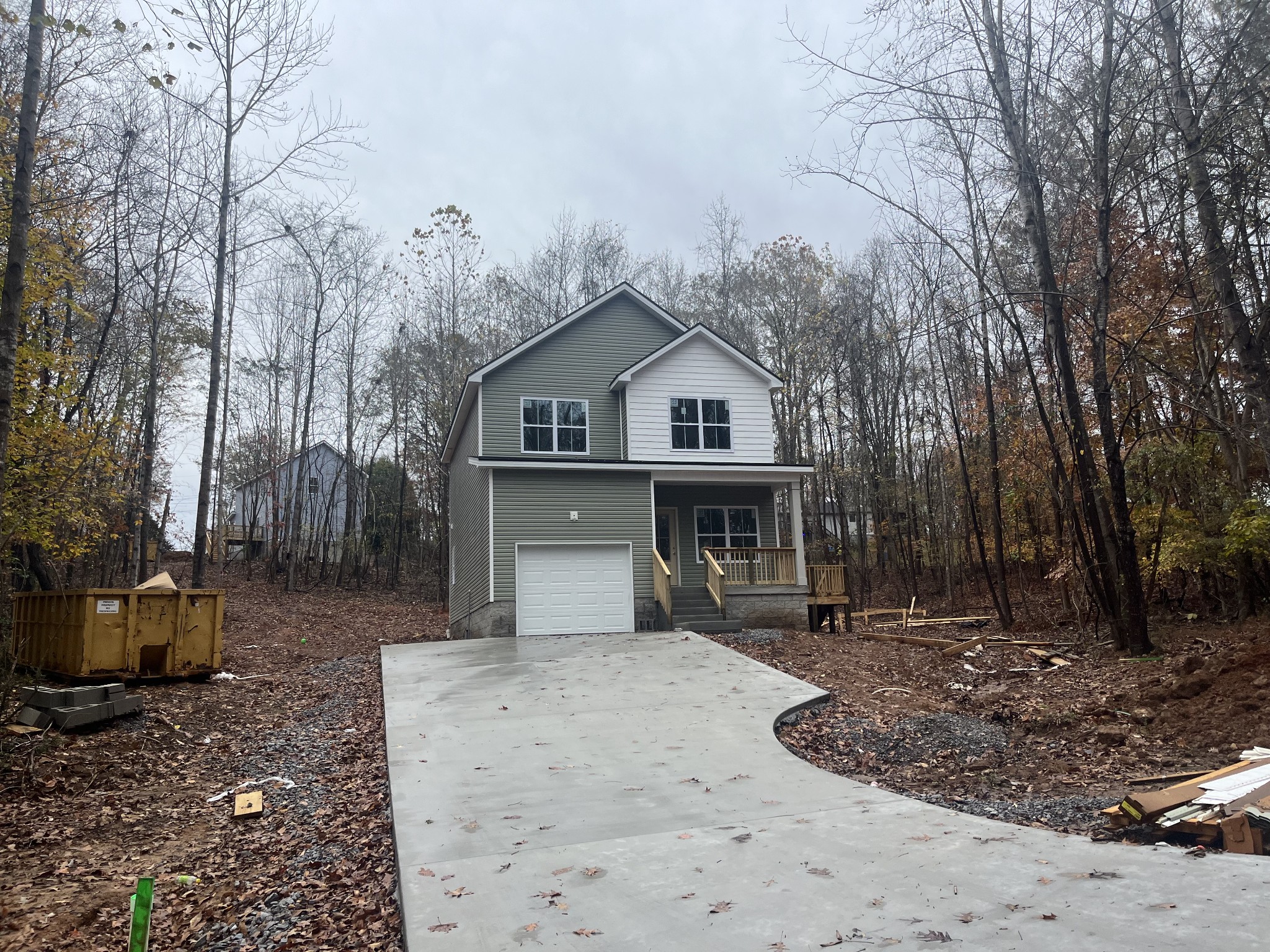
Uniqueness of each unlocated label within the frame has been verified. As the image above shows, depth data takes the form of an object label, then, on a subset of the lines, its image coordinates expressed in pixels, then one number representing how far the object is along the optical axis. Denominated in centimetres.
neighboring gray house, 3077
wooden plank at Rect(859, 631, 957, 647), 1388
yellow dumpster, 973
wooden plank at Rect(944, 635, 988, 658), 1299
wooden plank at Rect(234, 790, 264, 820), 586
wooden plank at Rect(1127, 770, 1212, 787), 520
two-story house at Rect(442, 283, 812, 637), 1634
